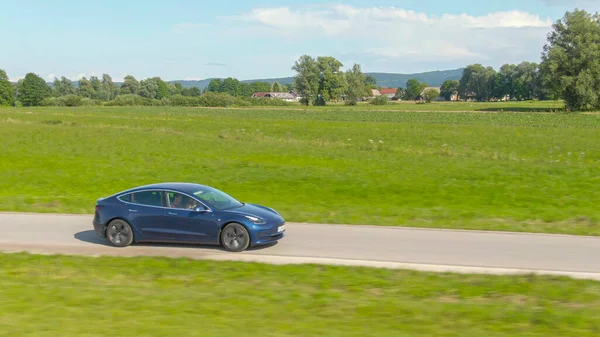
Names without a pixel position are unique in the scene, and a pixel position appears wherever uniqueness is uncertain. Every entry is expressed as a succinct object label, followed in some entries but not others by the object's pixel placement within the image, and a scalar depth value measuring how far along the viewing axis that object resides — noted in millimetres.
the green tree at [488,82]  196000
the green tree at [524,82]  179000
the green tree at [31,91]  154375
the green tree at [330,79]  158250
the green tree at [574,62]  88625
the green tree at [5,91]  154375
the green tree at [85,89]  193125
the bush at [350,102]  160375
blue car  13398
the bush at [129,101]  136250
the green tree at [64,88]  197875
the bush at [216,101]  137000
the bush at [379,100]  152000
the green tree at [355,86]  166125
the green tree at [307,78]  159125
